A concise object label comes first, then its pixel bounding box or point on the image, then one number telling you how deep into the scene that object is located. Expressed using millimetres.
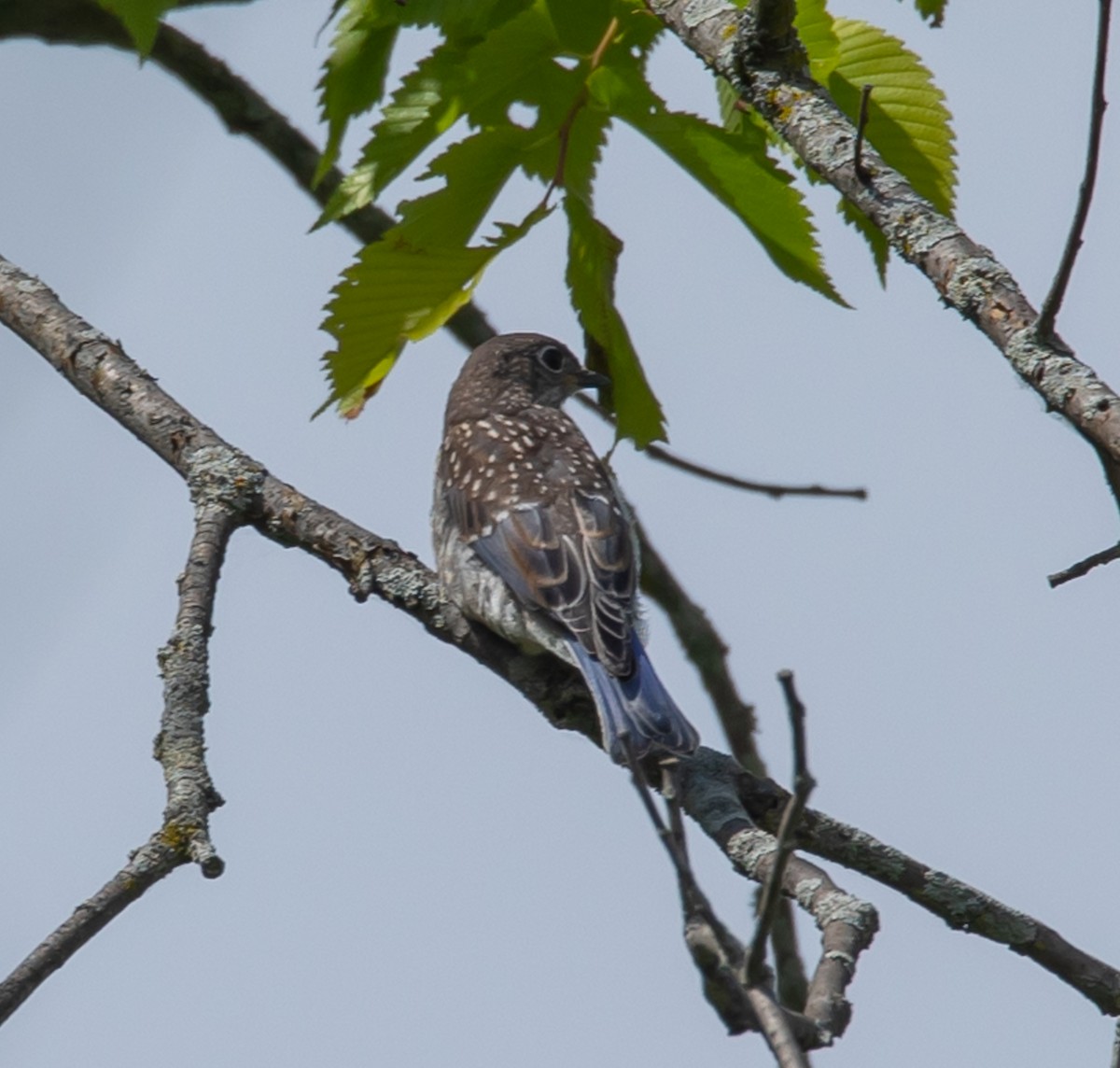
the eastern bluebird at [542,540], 8992
